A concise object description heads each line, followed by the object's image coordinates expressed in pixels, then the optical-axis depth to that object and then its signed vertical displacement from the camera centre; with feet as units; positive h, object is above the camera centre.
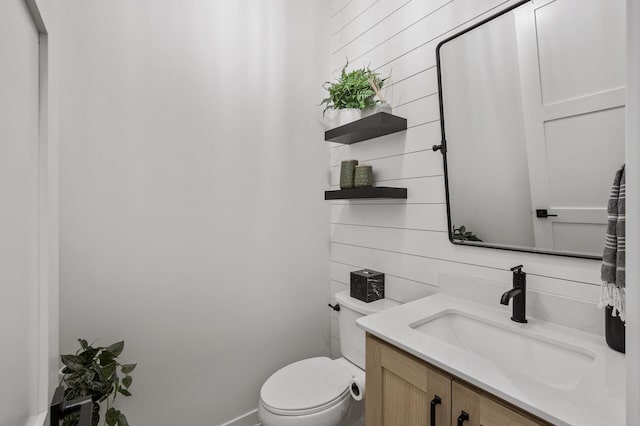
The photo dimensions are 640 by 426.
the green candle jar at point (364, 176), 5.17 +0.74
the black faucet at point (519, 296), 3.28 -0.96
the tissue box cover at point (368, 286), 5.00 -1.21
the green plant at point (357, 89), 4.97 +2.26
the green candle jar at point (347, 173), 5.33 +0.82
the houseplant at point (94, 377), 3.22 -1.72
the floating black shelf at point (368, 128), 4.62 +1.53
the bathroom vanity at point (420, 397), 2.27 -1.65
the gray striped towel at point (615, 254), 2.23 -0.37
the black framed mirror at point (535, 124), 2.91 +1.01
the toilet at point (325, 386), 4.00 -2.59
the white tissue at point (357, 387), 4.19 -2.50
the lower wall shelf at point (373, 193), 4.65 +0.40
